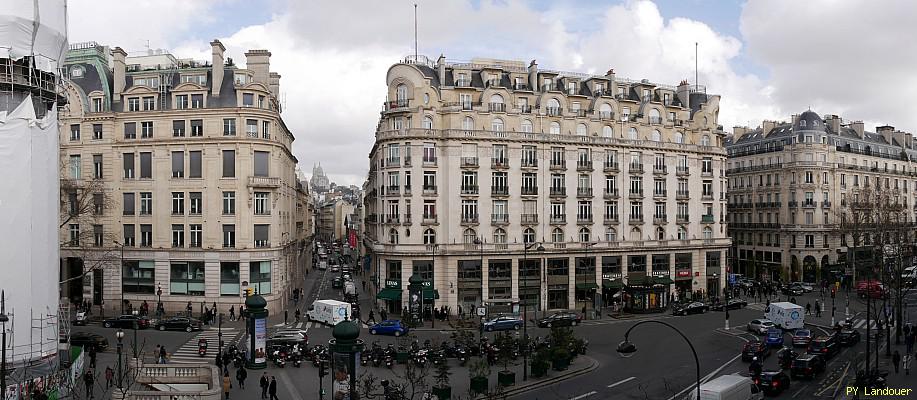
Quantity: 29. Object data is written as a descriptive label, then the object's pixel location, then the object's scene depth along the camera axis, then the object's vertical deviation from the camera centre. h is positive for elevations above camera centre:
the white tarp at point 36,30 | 34.88 +9.19
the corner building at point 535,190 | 64.31 +1.94
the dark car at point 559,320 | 56.97 -8.82
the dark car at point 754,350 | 43.91 -8.80
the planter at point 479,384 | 35.31 -8.55
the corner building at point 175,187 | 61.50 +2.24
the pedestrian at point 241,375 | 36.97 -8.41
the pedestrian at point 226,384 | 35.30 -8.52
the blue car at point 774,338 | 49.59 -8.98
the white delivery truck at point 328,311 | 56.54 -8.07
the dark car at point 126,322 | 53.75 -8.26
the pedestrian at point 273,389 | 33.78 -8.37
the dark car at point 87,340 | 45.84 -8.17
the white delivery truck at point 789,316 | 55.81 -8.41
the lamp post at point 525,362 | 38.67 -8.25
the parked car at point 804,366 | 39.38 -8.73
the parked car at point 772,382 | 36.19 -8.82
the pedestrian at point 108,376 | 35.89 -8.18
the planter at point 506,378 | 37.00 -8.72
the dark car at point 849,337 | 49.19 -8.96
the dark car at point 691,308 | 65.39 -9.15
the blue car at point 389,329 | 53.72 -8.81
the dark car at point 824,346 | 44.19 -8.65
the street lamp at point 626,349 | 23.86 -4.65
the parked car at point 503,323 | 55.38 -8.78
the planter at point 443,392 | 33.34 -8.44
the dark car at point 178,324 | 54.00 -8.41
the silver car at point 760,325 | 54.69 -9.00
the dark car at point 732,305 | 67.69 -9.17
